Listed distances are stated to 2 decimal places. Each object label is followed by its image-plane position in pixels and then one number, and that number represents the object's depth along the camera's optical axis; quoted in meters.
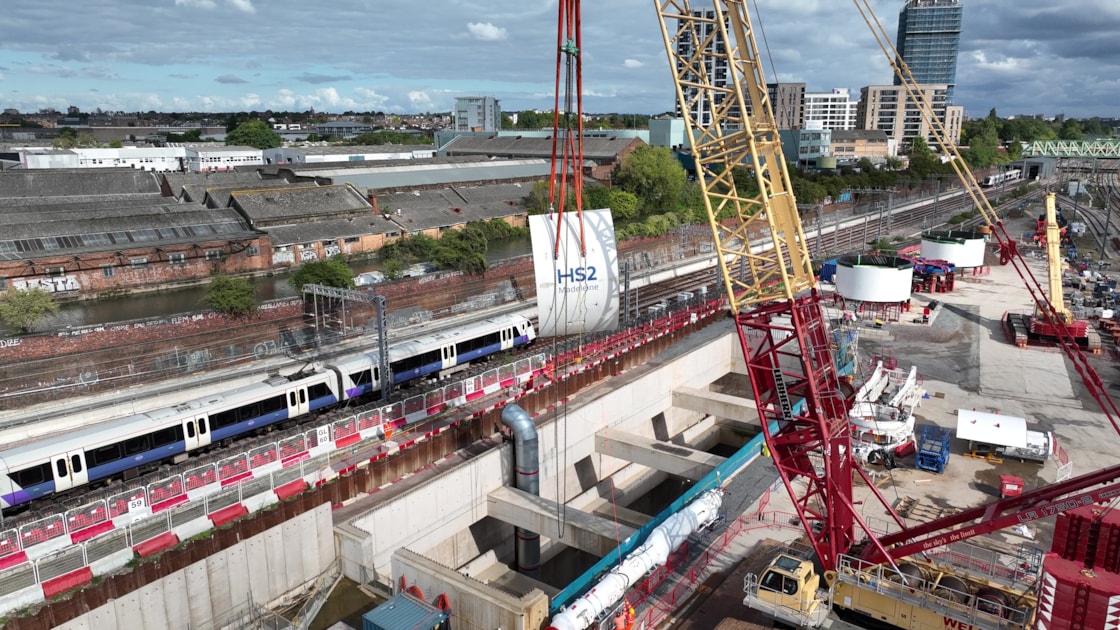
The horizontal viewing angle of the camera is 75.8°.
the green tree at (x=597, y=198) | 79.88
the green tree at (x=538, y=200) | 81.00
